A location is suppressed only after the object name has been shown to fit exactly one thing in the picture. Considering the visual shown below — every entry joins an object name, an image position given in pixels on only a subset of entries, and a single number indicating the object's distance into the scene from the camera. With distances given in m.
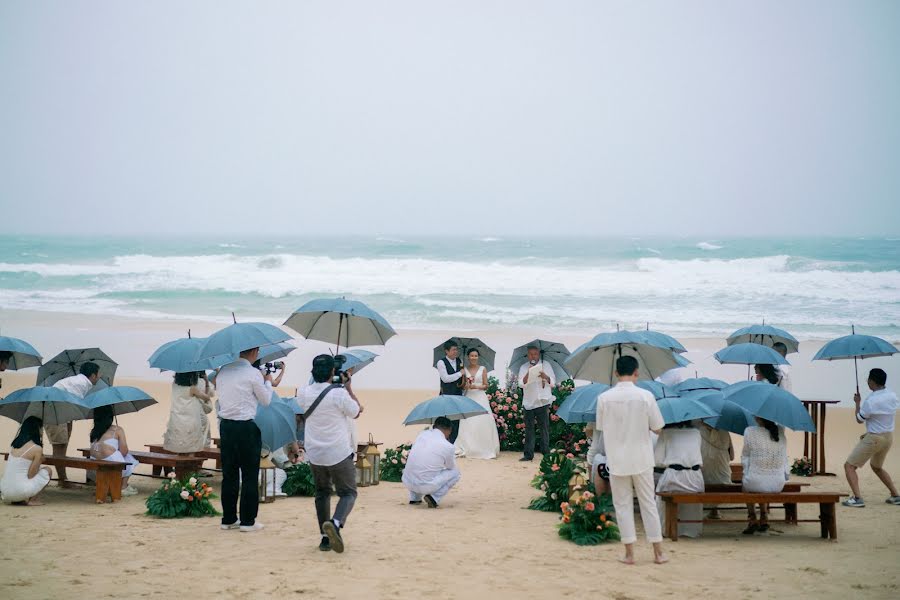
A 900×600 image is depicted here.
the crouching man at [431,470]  10.45
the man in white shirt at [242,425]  8.56
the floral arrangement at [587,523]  8.60
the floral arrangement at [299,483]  10.92
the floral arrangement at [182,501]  9.56
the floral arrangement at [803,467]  12.77
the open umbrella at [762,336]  13.54
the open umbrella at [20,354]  11.92
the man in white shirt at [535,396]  13.80
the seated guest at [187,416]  11.15
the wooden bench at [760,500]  8.46
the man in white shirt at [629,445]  7.60
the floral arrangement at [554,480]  9.99
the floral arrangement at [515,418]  14.41
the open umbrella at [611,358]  10.12
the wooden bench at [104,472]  10.27
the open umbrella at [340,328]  10.94
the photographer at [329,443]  8.08
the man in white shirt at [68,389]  11.09
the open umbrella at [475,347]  14.53
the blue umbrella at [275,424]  9.46
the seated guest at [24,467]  9.91
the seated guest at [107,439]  10.55
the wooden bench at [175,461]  10.88
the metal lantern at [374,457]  11.85
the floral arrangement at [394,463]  12.48
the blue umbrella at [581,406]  9.92
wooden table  12.54
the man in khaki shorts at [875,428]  10.14
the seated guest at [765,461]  8.70
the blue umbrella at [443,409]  10.90
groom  13.72
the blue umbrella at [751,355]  11.74
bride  14.01
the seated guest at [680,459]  8.64
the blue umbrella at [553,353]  14.32
